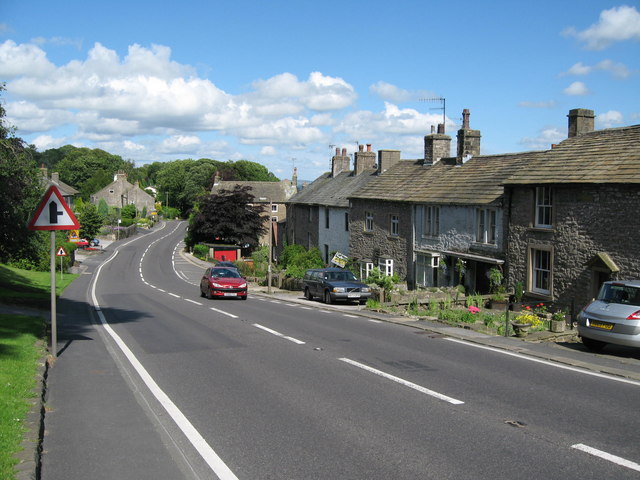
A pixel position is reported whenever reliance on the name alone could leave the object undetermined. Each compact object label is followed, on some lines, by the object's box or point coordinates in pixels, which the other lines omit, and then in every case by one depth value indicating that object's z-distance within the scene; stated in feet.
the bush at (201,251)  245.45
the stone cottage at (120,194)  428.15
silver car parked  42.60
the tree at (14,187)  81.00
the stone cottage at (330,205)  155.74
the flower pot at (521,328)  51.50
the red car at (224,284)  100.32
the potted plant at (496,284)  84.53
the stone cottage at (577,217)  71.15
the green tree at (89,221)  260.01
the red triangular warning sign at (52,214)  38.14
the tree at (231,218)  238.07
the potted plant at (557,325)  52.80
